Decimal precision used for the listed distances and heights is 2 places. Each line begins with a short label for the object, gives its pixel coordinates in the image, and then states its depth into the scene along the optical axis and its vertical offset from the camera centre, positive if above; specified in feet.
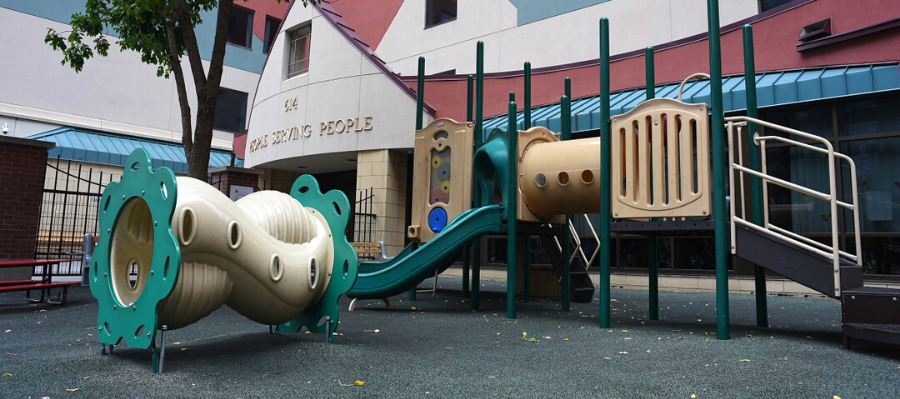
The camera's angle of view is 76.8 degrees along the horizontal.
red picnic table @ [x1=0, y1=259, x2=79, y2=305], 22.94 -1.87
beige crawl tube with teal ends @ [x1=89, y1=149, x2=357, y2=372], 12.19 -0.32
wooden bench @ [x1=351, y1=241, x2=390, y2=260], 40.37 -0.01
